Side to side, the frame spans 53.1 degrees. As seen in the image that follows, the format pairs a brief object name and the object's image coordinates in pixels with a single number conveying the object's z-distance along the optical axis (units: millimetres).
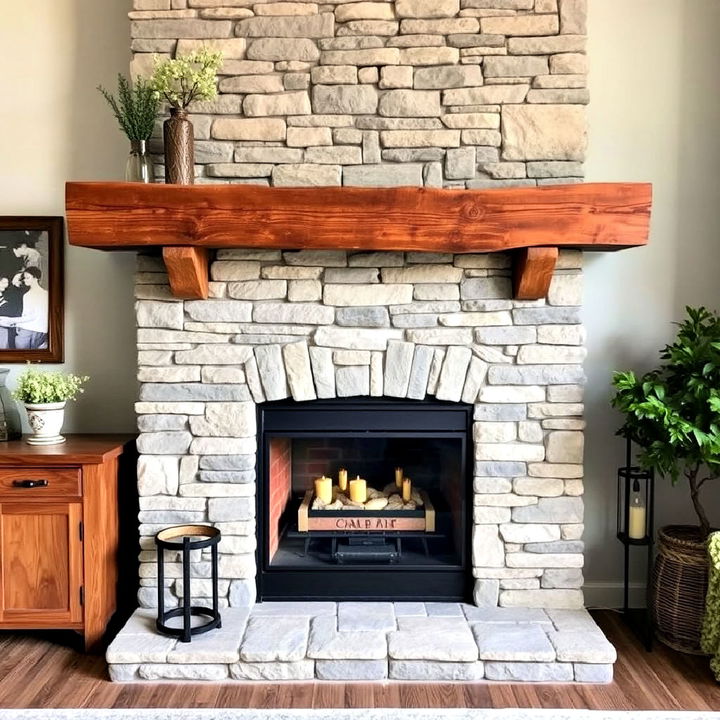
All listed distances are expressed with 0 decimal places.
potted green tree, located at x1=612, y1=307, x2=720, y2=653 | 2473
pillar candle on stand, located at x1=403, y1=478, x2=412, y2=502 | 2975
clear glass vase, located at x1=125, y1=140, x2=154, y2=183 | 2588
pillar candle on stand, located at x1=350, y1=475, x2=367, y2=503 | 2975
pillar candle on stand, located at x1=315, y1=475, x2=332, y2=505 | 2996
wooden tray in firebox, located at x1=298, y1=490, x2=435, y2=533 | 2916
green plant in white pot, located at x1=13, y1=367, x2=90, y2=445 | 2748
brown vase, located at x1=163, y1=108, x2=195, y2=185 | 2574
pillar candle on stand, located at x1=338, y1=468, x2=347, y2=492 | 3021
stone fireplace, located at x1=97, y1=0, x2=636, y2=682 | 2678
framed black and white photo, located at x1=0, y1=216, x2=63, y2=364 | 3016
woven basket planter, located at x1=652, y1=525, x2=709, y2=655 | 2646
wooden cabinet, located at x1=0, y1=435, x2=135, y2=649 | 2578
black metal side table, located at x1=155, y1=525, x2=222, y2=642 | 2486
